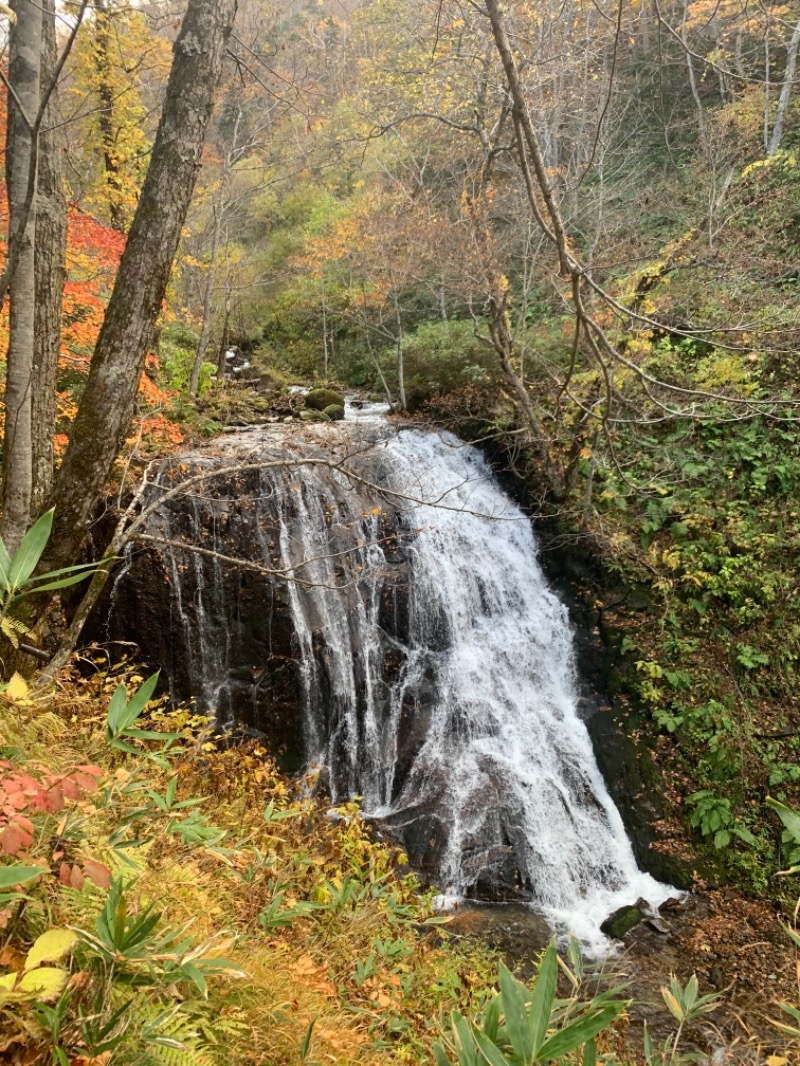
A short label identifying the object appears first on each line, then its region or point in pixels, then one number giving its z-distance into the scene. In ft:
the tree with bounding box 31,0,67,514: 11.96
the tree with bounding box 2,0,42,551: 9.87
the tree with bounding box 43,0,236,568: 9.25
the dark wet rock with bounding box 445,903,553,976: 18.43
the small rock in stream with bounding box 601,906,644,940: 19.81
